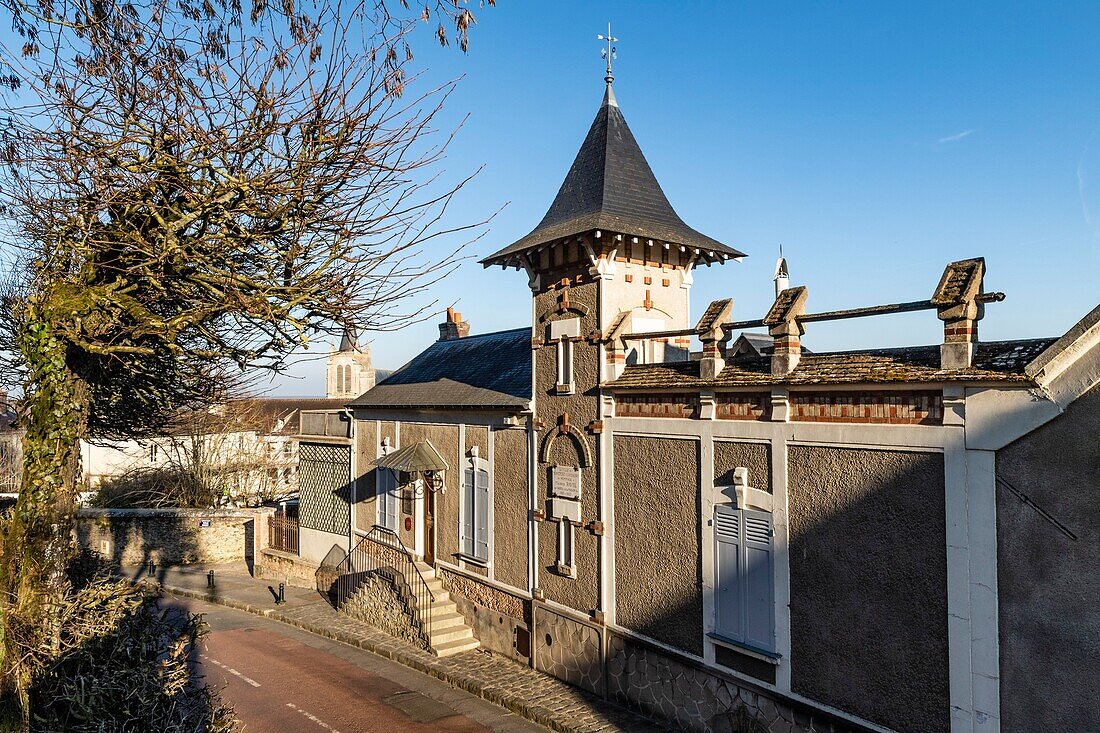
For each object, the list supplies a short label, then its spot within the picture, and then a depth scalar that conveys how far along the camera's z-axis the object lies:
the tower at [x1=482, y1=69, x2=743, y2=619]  11.03
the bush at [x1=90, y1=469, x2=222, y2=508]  23.97
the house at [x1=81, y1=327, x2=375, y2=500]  24.41
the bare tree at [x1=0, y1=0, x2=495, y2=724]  6.06
